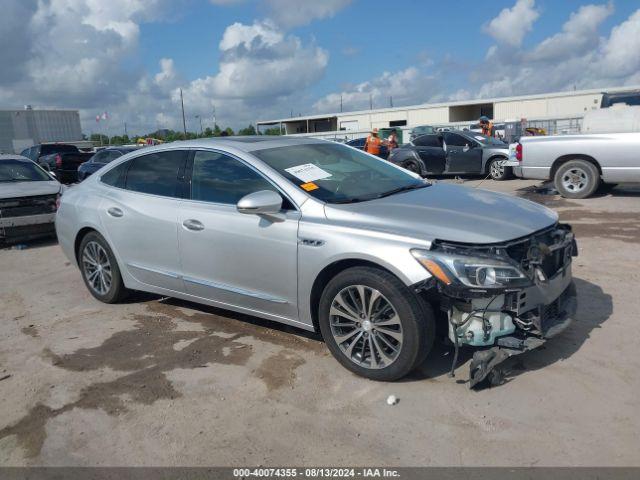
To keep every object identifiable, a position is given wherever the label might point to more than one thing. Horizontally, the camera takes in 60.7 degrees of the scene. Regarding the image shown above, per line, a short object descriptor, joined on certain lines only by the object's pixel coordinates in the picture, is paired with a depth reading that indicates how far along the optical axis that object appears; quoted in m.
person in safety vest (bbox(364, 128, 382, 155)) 13.79
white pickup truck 10.14
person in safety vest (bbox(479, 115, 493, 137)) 19.05
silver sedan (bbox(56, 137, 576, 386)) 3.39
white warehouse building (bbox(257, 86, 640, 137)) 44.59
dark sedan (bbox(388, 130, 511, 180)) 15.57
